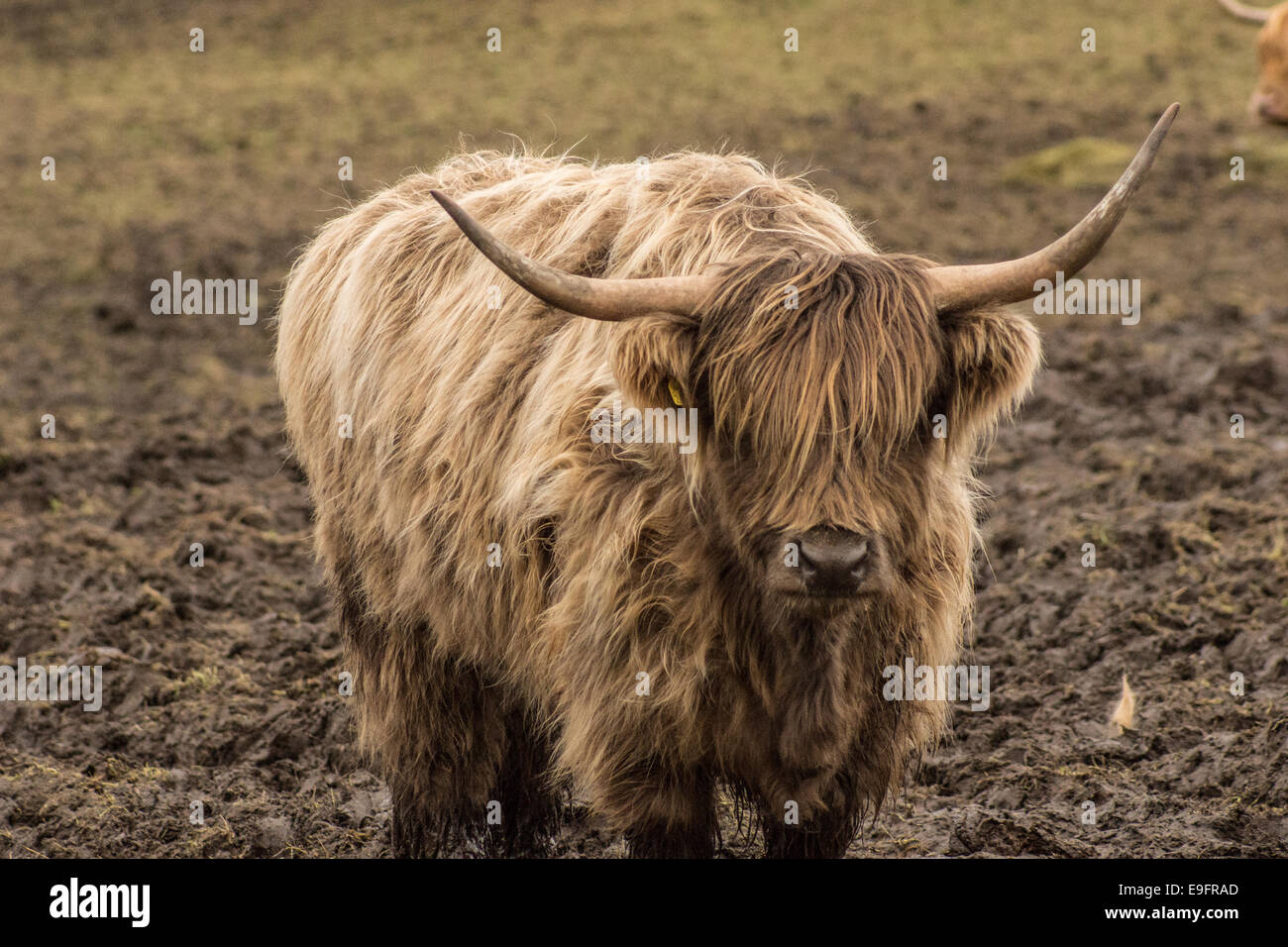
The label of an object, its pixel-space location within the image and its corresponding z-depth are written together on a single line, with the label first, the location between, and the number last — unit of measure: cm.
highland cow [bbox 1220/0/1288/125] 997
